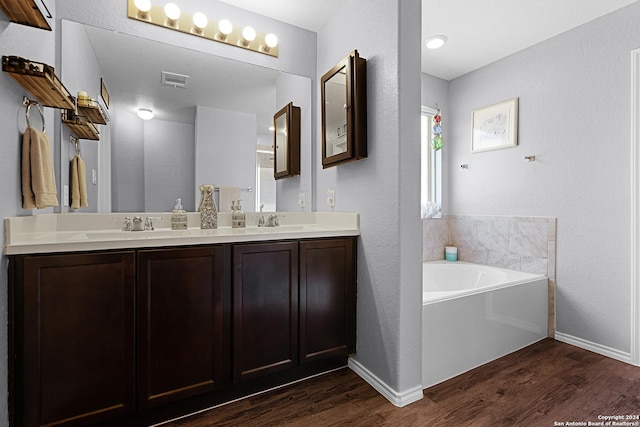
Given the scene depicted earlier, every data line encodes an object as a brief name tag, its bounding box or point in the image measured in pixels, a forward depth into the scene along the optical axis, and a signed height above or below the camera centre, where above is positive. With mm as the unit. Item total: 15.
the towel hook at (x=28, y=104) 1320 +450
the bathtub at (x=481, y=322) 1845 -739
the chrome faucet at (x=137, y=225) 1786 -86
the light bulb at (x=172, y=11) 1874 +1194
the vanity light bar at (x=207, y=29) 1836 +1155
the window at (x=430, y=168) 3365 +465
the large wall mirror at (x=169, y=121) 1781 +568
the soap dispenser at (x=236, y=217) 2033 -43
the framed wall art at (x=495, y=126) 2793 +800
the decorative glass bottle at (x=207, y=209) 1966 +8
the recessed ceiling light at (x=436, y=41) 2557 +1403
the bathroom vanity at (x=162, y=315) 1218 -492
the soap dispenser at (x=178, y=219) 1873 -54
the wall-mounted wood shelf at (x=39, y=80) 1145 +500
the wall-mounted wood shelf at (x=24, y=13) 1100 +723
